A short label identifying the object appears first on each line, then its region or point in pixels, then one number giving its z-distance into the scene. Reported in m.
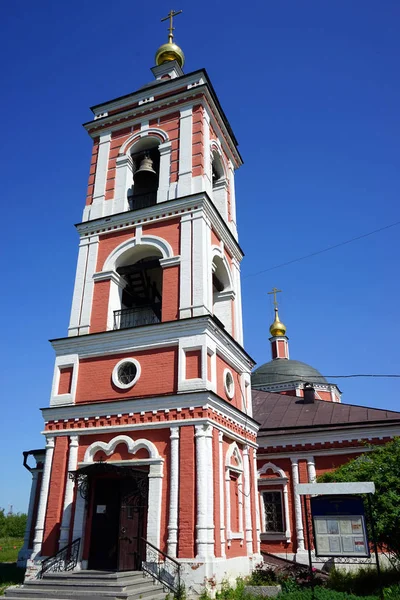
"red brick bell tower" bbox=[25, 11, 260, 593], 10.95
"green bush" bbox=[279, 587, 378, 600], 8.74
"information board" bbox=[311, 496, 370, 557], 8.19
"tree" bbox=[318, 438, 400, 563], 11.13
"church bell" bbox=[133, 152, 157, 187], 15.55
